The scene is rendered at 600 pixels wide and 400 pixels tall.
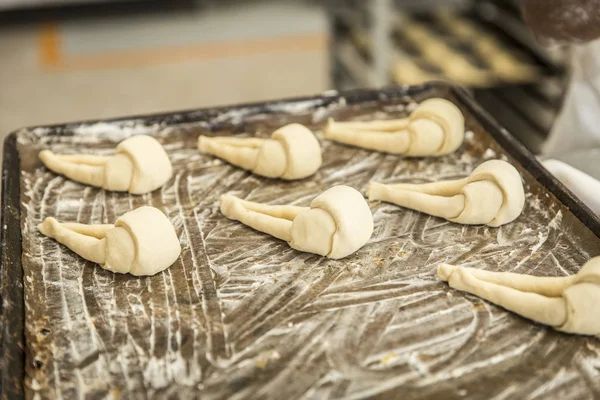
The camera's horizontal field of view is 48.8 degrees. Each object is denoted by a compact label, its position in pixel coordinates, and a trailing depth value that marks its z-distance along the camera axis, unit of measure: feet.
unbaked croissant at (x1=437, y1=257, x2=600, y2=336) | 3.40
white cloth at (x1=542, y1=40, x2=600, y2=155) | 5.48
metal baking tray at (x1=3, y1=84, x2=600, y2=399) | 3.25
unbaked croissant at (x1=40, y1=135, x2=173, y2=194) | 4.67
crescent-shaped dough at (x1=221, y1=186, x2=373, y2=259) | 4.01
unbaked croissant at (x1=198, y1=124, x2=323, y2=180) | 4.74
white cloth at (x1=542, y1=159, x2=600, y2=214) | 4.29
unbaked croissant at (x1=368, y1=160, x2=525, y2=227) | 4.22
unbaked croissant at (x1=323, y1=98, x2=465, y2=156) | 4.94
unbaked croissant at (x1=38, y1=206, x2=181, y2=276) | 3.92
